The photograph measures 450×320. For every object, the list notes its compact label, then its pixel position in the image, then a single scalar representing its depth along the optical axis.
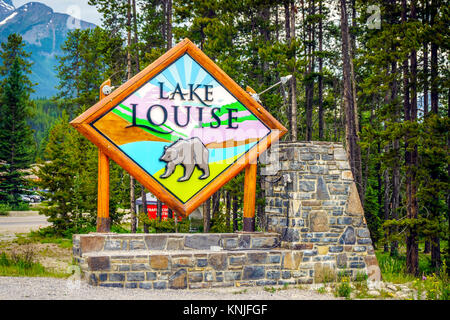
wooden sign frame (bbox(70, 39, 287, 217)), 9.14
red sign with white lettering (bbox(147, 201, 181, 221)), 27.22
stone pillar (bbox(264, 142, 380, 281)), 9.48
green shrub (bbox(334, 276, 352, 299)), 8.22
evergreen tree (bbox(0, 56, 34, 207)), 35.12
